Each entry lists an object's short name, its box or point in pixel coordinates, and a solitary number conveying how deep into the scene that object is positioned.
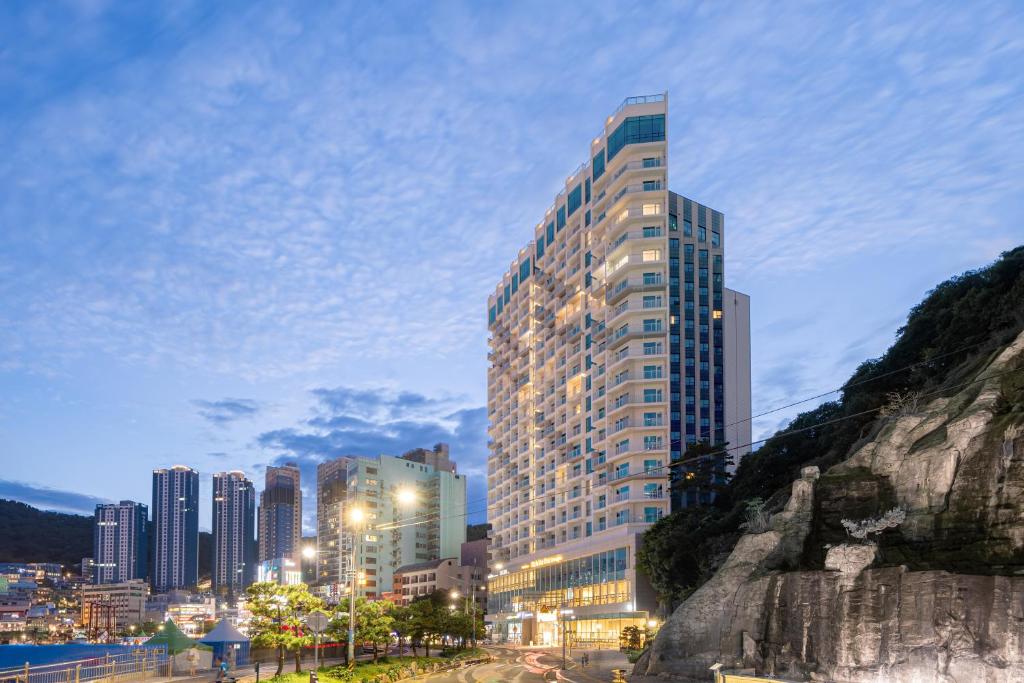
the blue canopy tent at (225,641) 54.22
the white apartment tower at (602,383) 100.25
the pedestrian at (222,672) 37.34
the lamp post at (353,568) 41.87
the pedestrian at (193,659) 51.66
